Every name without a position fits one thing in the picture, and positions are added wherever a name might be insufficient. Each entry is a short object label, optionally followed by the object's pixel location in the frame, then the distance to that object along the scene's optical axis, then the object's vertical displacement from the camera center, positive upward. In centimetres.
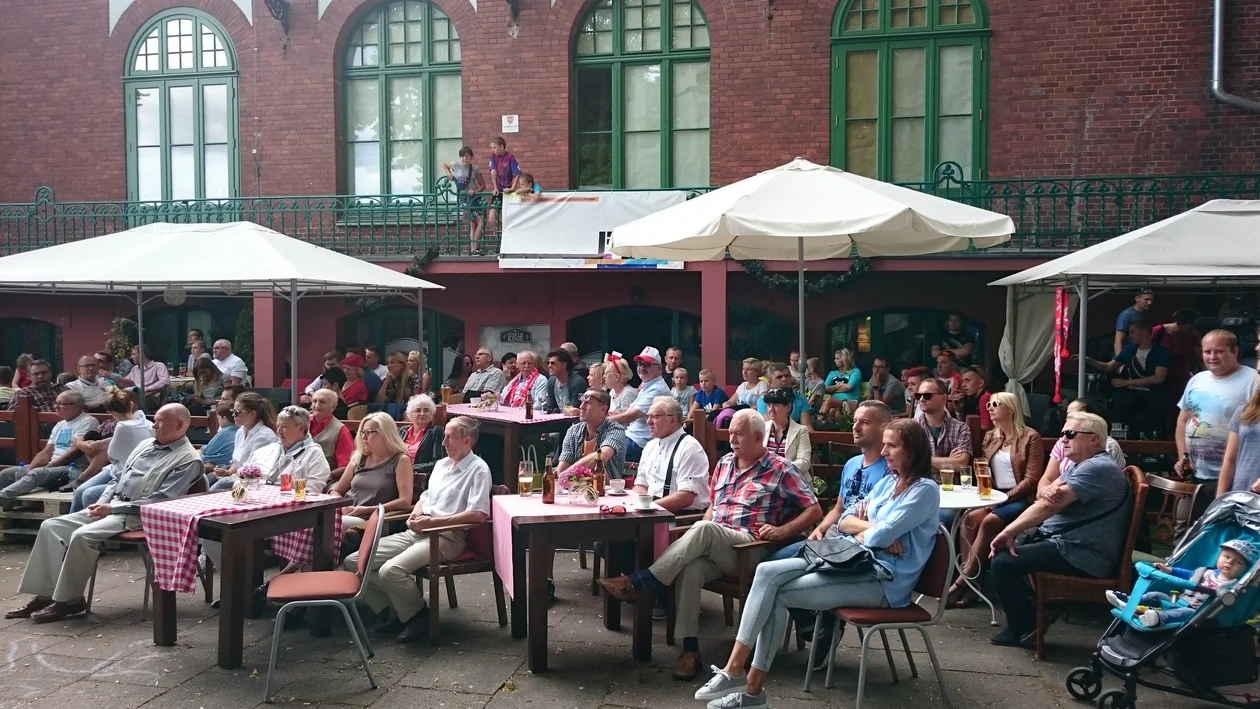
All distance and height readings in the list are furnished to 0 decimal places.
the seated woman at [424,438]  762 -83
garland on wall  1282 +63
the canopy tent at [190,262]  870 +59
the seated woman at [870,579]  484 -121
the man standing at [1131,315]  1036 +15
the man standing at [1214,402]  648 -47
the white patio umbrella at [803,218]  646 +72
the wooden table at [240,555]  552 -129
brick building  1295 +289
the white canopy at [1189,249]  713 +58
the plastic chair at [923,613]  479 -135
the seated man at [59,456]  857 -110
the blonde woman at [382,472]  669 -95
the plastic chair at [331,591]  522 -138
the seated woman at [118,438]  763 -83
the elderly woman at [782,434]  715 -75
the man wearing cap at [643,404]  834 -69
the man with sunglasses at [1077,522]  545 -105
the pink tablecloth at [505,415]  907 -80
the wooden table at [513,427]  892 -88
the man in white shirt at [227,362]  1371 -46
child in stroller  458 -116
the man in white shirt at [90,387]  1091 -64
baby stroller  456 -141
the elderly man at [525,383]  1020 -56
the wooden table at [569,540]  541 -115
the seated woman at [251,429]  733 -74
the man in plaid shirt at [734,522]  541 -107
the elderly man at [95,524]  639 -125
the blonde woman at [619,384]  973 -53
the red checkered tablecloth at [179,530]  558 -112
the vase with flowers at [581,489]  595 -95
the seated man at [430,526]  594 -117
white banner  1325 +143
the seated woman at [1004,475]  644 -95
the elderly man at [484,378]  1170 -58
